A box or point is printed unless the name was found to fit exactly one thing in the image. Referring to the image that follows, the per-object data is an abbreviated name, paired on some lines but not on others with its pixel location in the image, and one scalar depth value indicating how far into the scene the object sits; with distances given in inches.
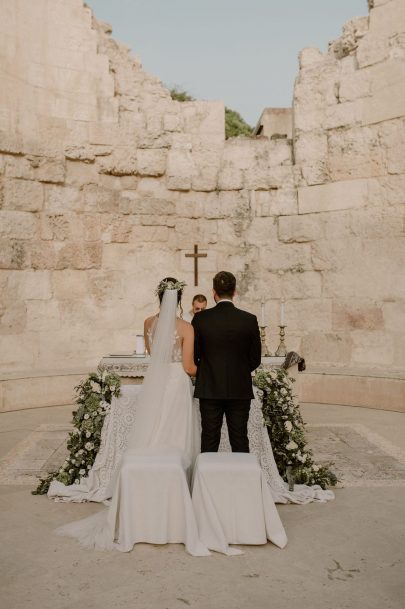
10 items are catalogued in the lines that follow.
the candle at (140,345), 249.4
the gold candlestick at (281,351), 283.6
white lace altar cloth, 174.4
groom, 159.0
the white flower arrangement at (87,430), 183.6
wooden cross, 383.6
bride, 142.2
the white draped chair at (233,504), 138.6
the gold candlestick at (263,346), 279.9
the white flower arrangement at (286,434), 184.7
